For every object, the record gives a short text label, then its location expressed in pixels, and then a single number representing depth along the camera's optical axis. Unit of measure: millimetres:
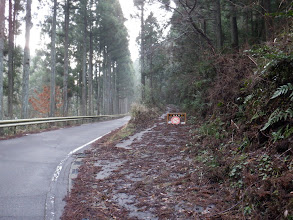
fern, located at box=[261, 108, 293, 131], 4286
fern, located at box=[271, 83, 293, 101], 4516
